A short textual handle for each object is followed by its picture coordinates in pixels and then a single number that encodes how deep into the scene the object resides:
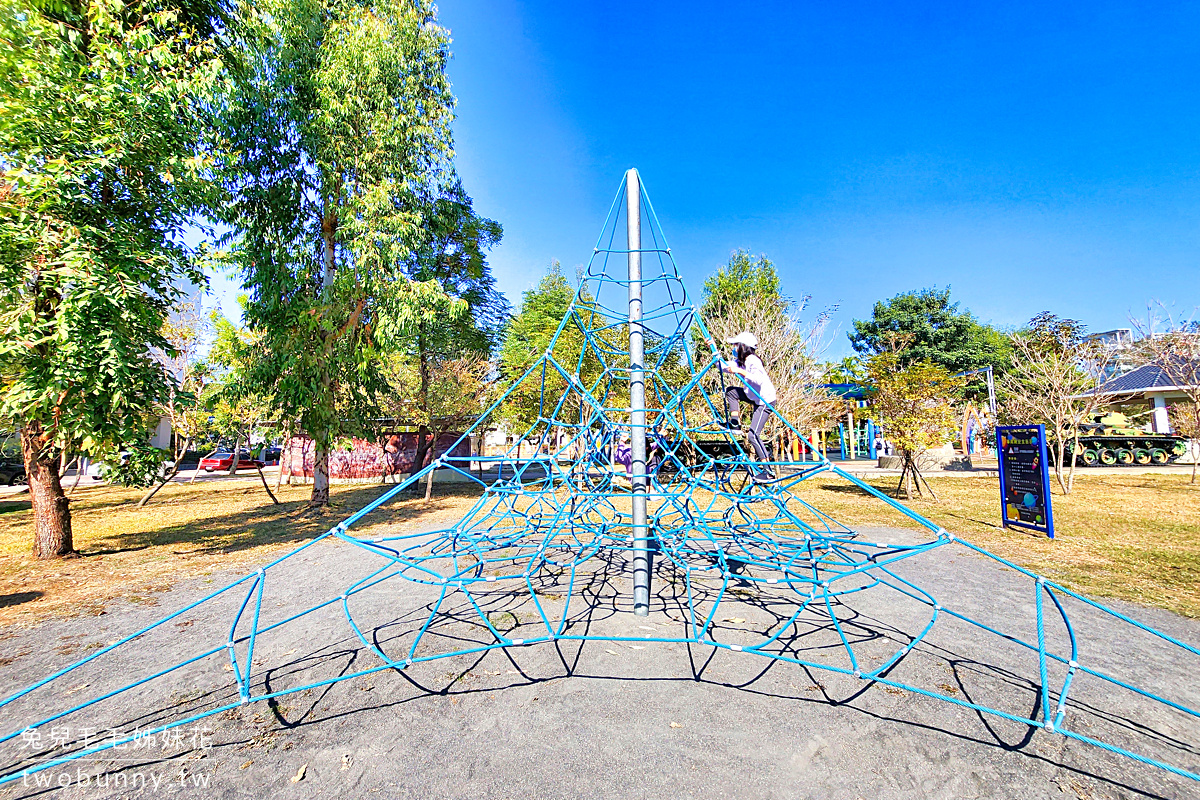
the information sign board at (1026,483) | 7.30
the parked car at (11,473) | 16.92
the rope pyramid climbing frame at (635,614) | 2.79
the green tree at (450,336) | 12.13
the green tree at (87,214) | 5.18
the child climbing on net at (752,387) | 4.37
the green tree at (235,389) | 8.72
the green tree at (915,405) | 10.60
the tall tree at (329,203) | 8.84
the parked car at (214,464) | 24.50
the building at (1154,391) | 22.97
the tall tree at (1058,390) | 11.82
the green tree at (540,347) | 15.02
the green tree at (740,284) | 20.52
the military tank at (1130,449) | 20.00
